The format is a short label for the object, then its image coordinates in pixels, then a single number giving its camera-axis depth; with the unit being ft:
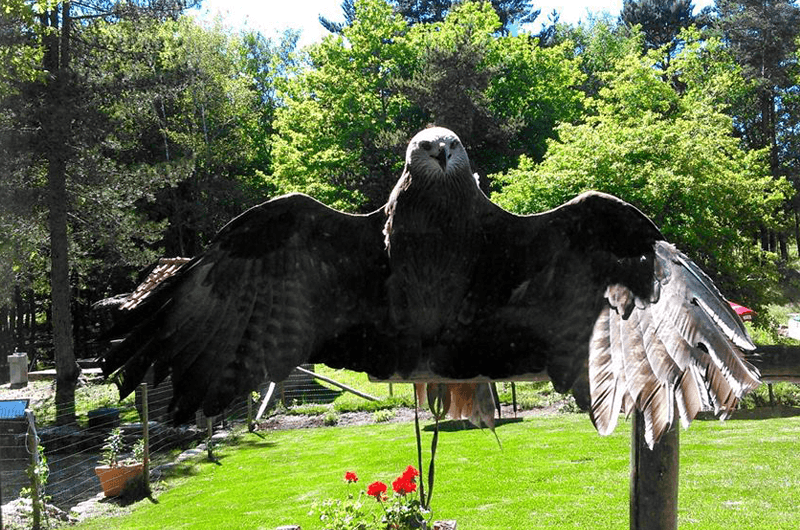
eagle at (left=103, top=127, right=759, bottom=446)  9.16
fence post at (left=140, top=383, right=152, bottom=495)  32.45
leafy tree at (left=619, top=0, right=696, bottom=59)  130.93
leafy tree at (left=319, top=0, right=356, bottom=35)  113.91
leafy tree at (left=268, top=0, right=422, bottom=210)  69.21
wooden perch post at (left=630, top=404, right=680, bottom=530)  10.85
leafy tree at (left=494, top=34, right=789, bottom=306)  44.73
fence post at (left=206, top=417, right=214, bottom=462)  37.08
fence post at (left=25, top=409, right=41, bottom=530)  26.91
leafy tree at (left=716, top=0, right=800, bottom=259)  105.81
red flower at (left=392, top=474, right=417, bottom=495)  17.57
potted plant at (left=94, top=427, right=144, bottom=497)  32.45
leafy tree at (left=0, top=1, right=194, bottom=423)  45.14
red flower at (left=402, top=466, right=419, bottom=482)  17.81
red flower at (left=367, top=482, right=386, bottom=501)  17.54
